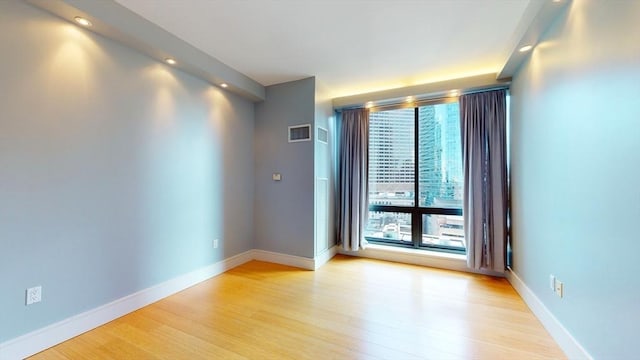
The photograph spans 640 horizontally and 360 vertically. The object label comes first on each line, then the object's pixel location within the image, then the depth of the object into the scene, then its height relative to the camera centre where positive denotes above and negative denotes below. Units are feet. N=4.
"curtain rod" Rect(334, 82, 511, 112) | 10.59 +4.19
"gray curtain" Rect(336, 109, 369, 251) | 13.00 +0.41
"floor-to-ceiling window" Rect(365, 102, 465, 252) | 11.82 +0.44
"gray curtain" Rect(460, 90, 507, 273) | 10.18 +0.27
